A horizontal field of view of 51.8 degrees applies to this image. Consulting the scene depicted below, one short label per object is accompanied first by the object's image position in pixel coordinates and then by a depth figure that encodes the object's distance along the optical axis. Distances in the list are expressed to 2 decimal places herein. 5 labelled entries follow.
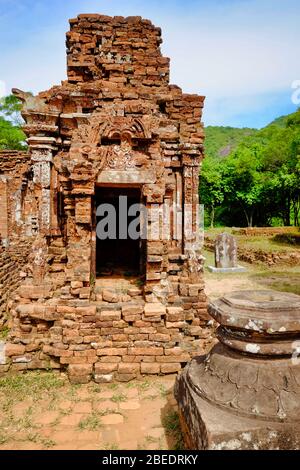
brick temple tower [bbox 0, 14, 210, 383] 4.75
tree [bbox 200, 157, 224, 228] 32.25
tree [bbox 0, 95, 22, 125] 23.56
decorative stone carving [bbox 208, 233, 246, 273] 14.22
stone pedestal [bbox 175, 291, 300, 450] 2.39
